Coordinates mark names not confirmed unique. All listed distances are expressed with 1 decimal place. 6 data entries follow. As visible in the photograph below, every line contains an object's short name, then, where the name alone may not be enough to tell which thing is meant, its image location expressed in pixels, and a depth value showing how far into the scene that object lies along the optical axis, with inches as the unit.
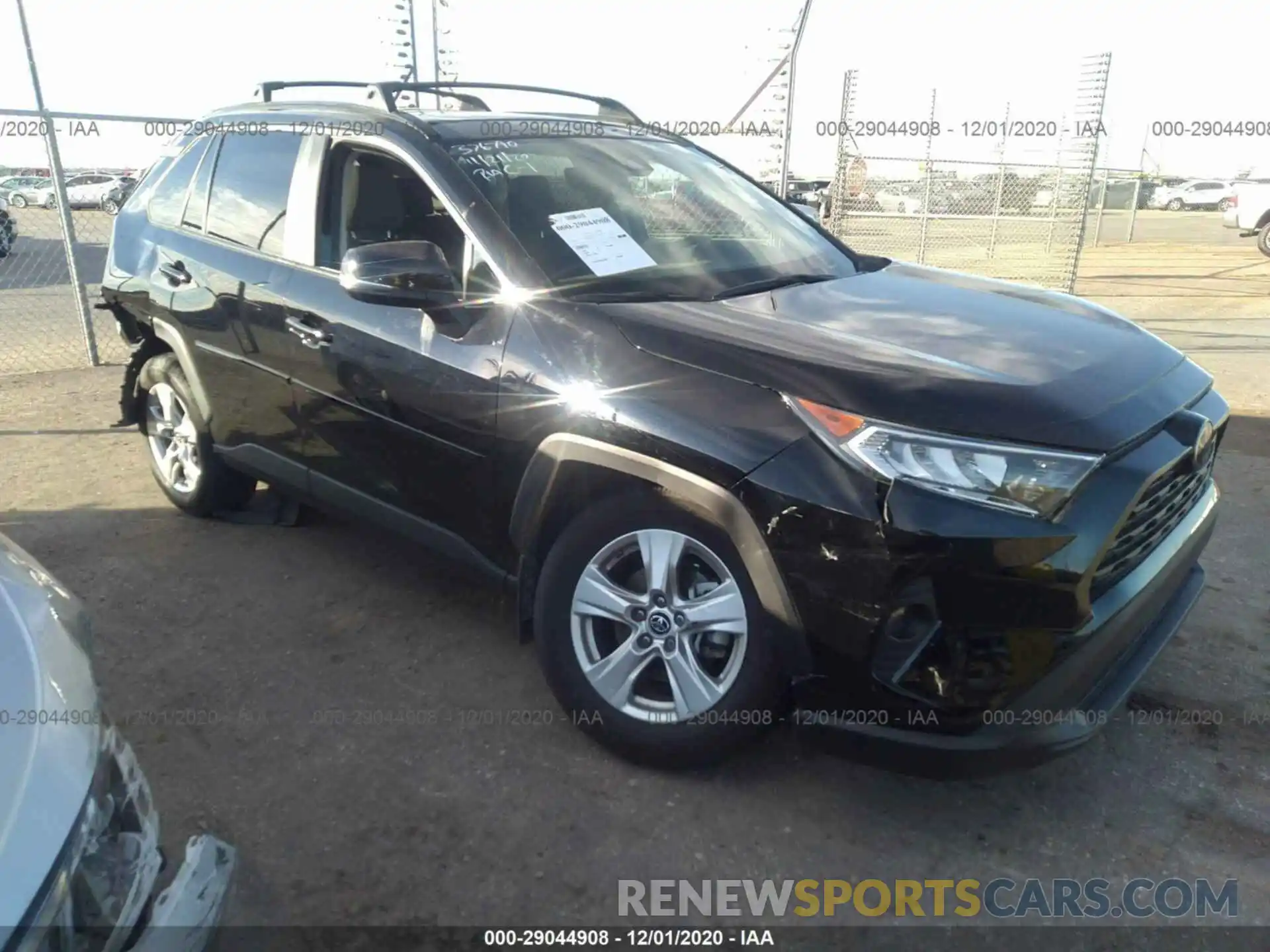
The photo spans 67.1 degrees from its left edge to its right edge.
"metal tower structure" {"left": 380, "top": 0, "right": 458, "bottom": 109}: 360.8
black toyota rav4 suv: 88.4
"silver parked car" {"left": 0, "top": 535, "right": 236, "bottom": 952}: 52.9
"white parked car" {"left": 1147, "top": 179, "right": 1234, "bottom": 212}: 1614.2
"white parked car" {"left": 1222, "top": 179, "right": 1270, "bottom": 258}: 633.0
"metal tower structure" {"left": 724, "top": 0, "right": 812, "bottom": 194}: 316.5
